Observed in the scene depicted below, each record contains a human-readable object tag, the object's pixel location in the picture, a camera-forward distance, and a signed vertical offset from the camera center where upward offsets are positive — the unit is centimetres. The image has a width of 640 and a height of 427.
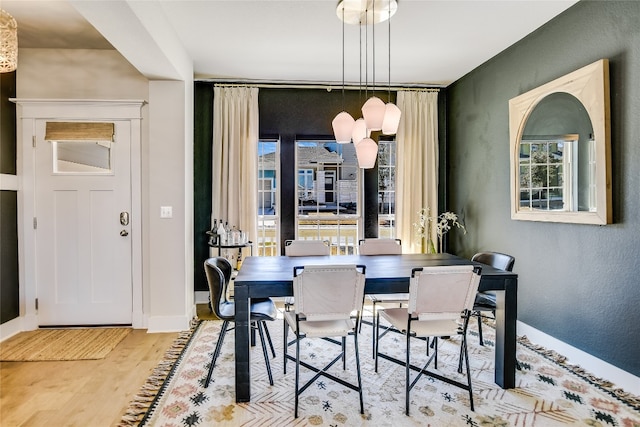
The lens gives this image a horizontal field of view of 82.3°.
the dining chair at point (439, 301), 211 -51
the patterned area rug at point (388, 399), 207 -115
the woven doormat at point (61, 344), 297 -112
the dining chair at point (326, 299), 208 -49
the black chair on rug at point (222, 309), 247 -68
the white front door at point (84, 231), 360 -14
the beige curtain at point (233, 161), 439 +66
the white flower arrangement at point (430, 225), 446 -13
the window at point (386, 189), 479 +34
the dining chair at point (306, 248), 333 -30
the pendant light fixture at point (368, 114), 251 +71
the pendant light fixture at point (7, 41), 229 +112
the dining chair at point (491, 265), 274 -42
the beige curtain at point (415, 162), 461 +66
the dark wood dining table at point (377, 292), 226 -49
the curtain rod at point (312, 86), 445 +161
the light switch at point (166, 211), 360 +5
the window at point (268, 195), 465 +26
